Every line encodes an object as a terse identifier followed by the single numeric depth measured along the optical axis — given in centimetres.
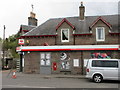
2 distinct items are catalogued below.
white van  1331
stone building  1883
